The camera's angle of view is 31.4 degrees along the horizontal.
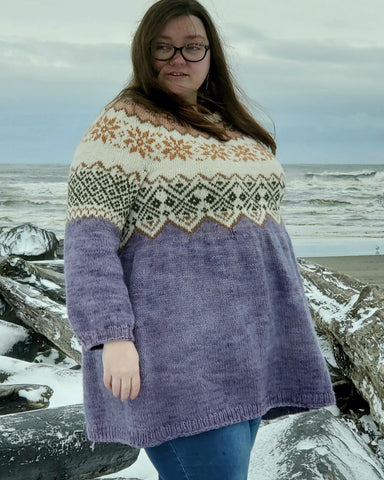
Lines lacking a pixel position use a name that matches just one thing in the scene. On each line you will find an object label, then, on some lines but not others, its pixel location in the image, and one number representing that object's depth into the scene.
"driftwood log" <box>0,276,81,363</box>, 4.55
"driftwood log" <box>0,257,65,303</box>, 5.42
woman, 1.89
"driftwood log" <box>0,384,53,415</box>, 3.63
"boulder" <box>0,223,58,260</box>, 7.32
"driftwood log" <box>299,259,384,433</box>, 3.53
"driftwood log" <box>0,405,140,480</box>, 2.80
